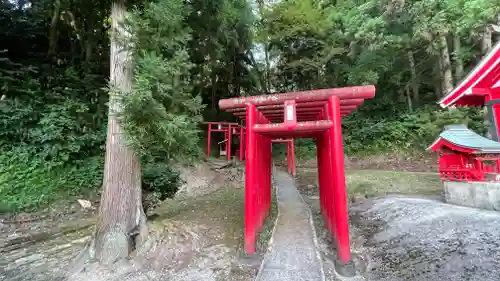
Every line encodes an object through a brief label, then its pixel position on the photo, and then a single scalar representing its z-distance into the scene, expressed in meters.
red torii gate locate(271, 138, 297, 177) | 13.83
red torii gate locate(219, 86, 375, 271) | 4.23
